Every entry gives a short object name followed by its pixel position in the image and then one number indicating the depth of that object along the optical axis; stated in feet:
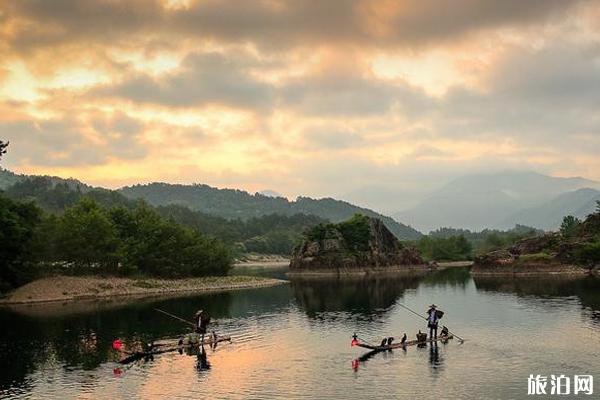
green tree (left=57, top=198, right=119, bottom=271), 359.66
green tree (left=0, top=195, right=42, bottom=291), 293.23
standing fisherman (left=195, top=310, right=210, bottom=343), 184.38
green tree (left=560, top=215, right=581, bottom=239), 534.86
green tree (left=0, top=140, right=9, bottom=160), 286.66
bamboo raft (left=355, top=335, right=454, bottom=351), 168.14
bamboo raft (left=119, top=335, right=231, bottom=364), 162.81
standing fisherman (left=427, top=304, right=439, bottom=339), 186.09
